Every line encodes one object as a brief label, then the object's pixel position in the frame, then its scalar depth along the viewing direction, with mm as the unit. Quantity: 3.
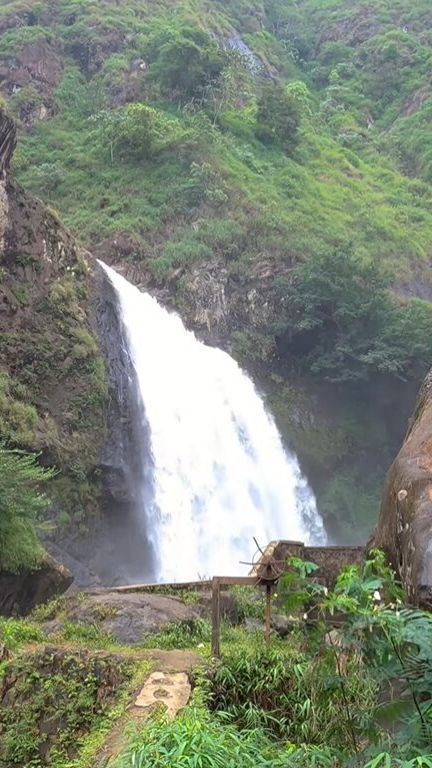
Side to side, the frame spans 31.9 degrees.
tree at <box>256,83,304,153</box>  39344
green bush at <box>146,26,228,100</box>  37844
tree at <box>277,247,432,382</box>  28719
